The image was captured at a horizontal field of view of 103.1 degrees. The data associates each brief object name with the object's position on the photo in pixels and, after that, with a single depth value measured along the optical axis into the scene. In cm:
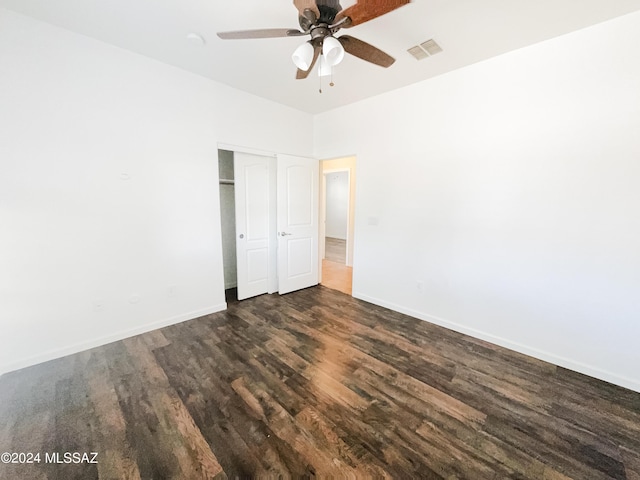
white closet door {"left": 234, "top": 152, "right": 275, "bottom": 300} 369
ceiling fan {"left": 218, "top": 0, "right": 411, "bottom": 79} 147
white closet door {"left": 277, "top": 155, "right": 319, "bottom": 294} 396
